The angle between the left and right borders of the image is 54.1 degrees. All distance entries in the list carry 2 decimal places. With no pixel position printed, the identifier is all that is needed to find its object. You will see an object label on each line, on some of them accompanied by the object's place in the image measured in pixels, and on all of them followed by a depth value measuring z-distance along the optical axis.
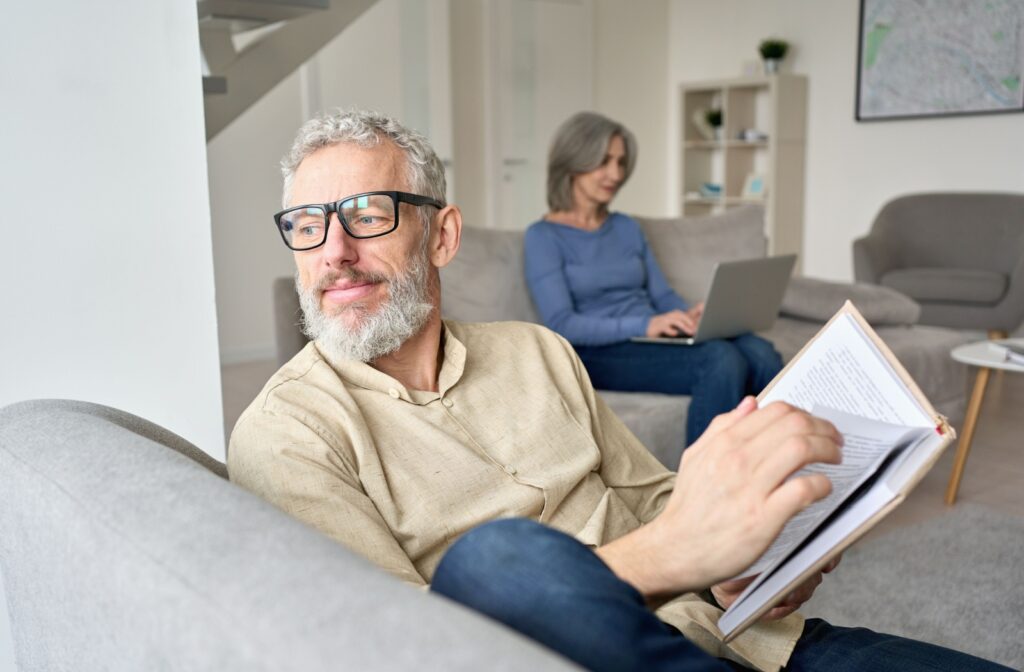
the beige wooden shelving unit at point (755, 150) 6.41
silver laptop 2.68
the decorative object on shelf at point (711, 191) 6.87
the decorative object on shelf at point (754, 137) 6.57
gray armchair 4.79
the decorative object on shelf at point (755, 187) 6.61
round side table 2.89
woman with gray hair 2.80
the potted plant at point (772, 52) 6.42
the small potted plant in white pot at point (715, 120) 6.80
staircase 3.50
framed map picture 5.54
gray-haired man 0.81
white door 6.14
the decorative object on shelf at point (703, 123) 6.91
